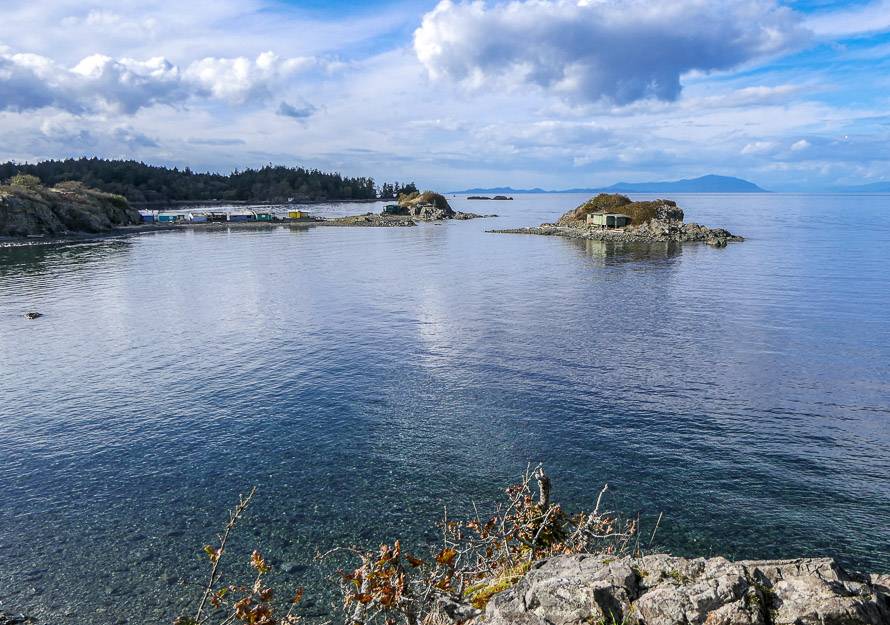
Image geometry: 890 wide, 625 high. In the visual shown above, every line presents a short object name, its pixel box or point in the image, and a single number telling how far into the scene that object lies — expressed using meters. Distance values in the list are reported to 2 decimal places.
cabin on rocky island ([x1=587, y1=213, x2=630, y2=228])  150.62
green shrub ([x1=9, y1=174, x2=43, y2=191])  175.14
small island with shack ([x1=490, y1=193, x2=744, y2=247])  133.38
